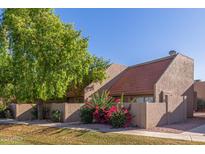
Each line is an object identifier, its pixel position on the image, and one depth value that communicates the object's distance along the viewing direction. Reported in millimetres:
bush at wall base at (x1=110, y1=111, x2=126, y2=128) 11342
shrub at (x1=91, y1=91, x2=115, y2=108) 12867
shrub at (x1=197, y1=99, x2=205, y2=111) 23612
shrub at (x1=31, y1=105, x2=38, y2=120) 16170
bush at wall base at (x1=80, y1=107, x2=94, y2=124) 12941
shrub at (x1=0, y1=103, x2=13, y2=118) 17000
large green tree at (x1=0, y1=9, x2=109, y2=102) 13679
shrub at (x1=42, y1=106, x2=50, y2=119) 16006
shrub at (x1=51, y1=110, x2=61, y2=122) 14228
